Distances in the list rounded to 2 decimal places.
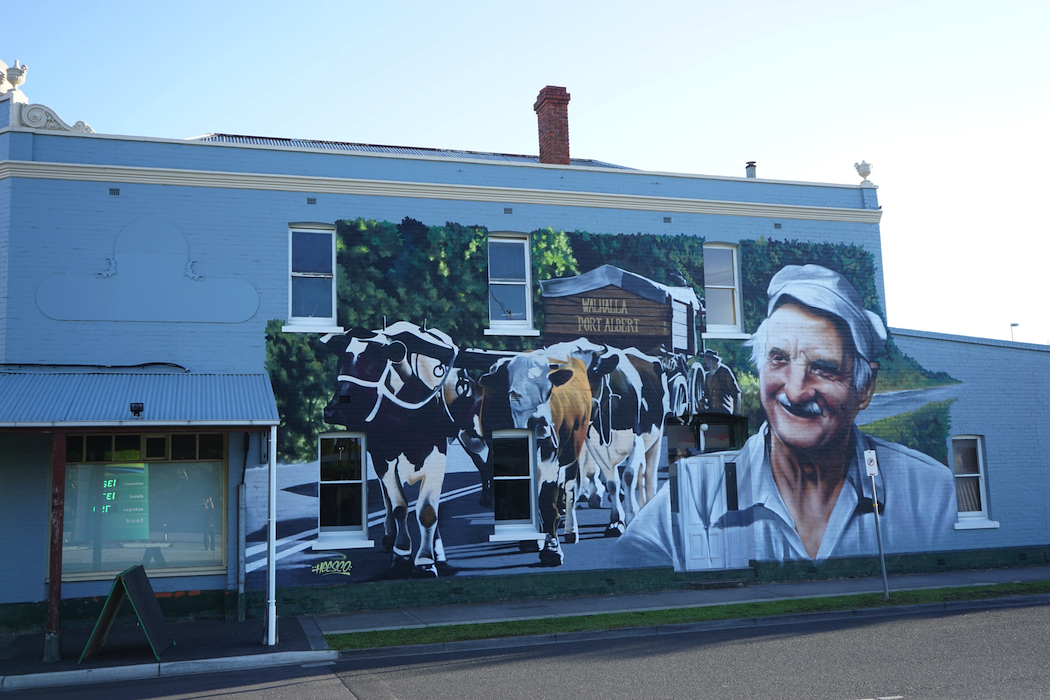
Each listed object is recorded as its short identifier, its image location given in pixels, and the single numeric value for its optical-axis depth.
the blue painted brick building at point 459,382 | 14.17
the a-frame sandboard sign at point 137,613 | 11.19
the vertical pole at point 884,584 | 14.54
